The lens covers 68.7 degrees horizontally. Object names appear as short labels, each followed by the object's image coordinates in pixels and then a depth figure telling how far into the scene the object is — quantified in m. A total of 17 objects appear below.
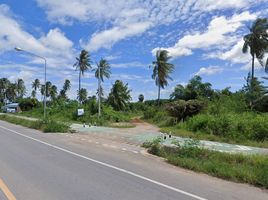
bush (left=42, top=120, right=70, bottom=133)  16.56
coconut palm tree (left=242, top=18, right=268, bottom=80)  26.92
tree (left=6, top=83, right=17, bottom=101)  75.77
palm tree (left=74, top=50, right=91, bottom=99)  42.66
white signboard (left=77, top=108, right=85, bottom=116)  26.31
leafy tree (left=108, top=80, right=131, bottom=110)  36.90
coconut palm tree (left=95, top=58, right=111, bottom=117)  38.66
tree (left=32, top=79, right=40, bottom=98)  74.73
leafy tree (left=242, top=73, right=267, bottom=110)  21.56
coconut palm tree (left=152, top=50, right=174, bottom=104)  35.24
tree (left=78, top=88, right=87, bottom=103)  59.17
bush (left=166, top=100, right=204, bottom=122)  20.20
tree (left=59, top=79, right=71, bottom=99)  67.93
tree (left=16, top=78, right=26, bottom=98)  76.82
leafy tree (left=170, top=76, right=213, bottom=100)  28.62
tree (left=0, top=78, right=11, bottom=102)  76.10
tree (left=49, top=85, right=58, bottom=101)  68.97
